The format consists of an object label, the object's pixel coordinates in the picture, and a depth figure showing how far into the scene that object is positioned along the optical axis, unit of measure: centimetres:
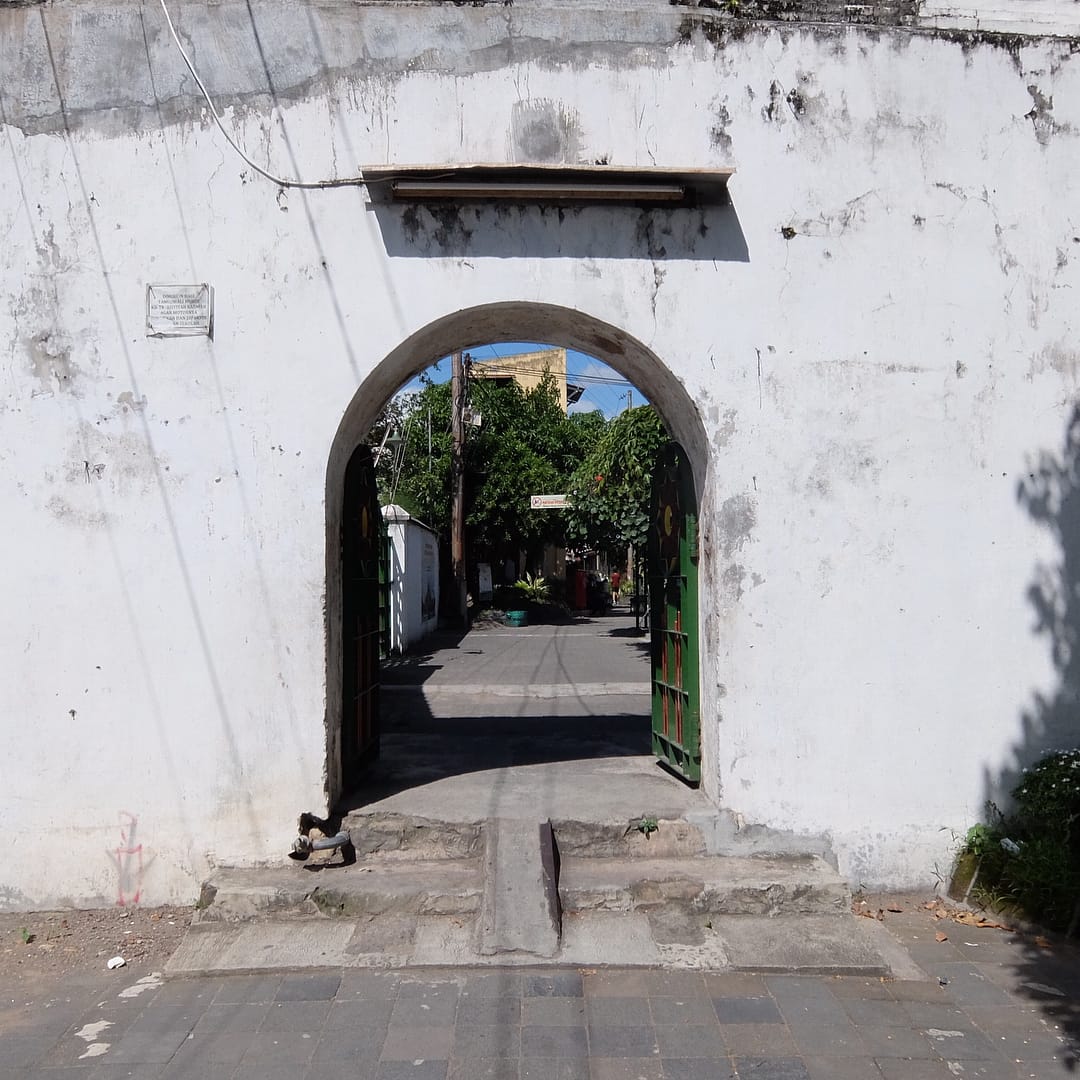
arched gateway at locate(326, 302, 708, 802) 481
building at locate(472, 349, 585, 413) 3372
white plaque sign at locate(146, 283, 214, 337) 459
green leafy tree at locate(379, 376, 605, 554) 2373
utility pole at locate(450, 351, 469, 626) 2234
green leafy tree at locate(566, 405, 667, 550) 1413
